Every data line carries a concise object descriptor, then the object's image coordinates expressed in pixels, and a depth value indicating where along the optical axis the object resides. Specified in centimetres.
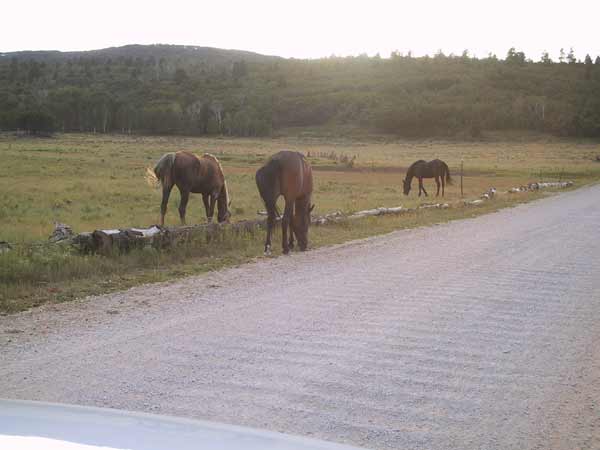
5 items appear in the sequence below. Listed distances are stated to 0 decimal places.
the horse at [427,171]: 3095
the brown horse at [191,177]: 1694
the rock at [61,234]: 1130
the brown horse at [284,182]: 1266
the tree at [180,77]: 15629
